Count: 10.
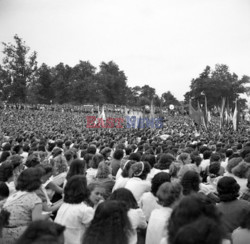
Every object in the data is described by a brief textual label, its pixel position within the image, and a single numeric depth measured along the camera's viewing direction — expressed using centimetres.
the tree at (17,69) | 6538
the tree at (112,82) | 9788
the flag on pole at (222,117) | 2375
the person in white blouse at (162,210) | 360
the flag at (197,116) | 2341
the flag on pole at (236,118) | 2183
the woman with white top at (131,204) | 371
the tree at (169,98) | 12288
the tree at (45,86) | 9301
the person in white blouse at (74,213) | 364
